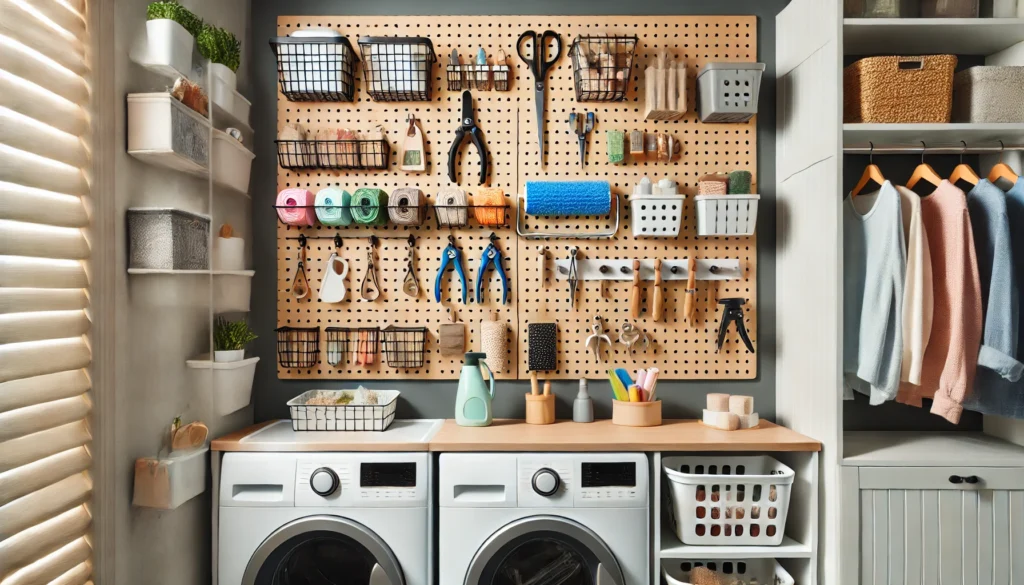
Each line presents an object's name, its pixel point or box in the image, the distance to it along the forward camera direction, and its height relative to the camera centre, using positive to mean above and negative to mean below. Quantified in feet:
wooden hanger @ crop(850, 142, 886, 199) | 6.75 +1.29
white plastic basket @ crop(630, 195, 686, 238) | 7.52 +0.95
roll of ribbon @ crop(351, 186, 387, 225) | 7.54 +1.06
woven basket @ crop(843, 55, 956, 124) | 6.58 +2.18
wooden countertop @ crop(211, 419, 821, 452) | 6.49 -1.66
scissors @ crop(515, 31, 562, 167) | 7.91 +3.02
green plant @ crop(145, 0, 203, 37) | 5.80 +2.73
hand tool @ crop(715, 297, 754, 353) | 7.59 -0.34
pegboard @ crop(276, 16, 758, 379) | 7.97 +1.32
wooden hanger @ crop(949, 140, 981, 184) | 6.65 +1.27
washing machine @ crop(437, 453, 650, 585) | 6.33 -2.36
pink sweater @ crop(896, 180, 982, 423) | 6.15 -0.16
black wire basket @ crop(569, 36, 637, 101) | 7.54 +2.82
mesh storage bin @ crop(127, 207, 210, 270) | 5.61 +0.50
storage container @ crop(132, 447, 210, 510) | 5.62 -1.82
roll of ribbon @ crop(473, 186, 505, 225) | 7.61 +1.06
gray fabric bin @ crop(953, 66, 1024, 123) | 6.68 +2.16
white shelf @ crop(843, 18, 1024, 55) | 6.66 +2.97
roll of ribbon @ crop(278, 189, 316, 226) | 7.60 +1.07
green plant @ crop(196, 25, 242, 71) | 6.44 +2.71
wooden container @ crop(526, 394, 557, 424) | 7.43 -1.48
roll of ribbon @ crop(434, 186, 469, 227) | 7.60 +1.04
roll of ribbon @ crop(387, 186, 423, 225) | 7.58 +1.07
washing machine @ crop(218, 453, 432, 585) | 6.38 -2.36
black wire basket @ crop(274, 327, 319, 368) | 7.92 -0.75
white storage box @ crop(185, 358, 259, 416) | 6.81 -1.07
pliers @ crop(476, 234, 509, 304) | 7.86 +0.36
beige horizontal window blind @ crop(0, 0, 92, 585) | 4.28 -0.02
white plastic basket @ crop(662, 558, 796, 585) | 6.86 -3.32
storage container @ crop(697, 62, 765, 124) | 7.36 +2.47
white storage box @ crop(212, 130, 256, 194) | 6.85 +1.54
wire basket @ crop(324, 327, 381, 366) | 7.87 -0.72
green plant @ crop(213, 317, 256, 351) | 6.90 -0.51
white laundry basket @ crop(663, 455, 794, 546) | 6.48 -2.39
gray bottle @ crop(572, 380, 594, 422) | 7.55 -1.48
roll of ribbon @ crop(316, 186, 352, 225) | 7.57 +1.05
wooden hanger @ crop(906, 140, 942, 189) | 6.68 +1.28
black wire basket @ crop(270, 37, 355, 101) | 7.52 +2.85
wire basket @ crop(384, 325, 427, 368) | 7.83 -0.73
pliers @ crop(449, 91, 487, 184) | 7.87 +2.08
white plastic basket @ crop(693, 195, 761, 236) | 7.45 +0.93
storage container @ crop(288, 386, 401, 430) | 7.06 -1.47
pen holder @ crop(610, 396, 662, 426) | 7.28 -1.52
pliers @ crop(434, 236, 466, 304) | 7.84 +0.40
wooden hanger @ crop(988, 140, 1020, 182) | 6.62 +1.29
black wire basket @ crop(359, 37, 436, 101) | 7.52 +2.85
